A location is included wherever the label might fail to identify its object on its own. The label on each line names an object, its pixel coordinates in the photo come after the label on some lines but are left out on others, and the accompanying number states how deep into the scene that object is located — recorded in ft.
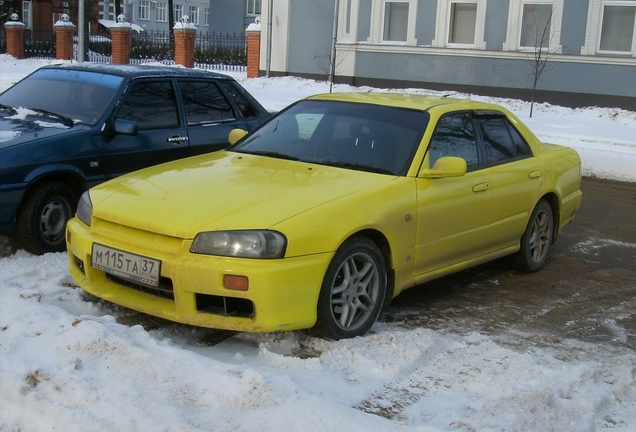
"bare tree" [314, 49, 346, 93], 87.86
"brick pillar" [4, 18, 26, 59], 119.55
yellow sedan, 14.67
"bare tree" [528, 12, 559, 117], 75.20
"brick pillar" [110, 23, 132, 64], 108.68
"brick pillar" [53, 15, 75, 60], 116.37
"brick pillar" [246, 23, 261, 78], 94.93
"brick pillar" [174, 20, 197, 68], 104.34
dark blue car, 20.77
